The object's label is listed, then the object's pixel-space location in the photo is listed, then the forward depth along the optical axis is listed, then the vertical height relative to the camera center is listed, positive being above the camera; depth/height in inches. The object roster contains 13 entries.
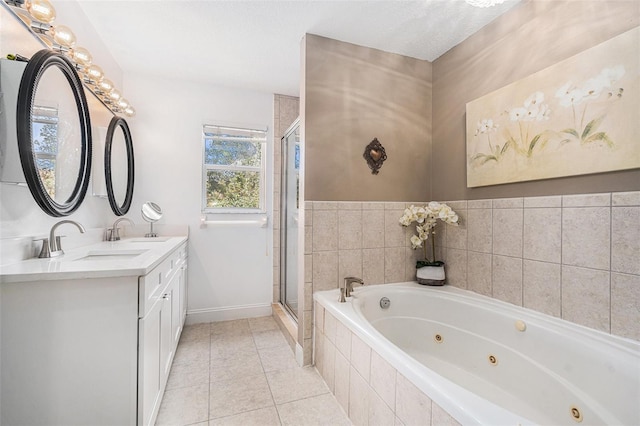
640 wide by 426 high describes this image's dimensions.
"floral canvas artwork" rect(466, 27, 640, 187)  47.1 +19.5
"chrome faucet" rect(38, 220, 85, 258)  52.7 -6.9
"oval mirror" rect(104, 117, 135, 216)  80.7 +14.6
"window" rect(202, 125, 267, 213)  109.9 +17.6
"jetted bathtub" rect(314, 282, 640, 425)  41.1 -28.1
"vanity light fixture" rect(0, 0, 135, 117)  47.4 +34.8
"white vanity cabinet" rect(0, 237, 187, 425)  40.4 -20.9
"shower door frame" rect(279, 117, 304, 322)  114.0 -3.2
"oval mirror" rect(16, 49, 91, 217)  46.7 +15.7
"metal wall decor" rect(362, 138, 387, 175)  83.4 +17.7
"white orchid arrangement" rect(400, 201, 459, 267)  79.0 -1.9
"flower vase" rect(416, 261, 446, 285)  81.4 -18.8
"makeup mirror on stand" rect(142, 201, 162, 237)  97.5 -0.9
